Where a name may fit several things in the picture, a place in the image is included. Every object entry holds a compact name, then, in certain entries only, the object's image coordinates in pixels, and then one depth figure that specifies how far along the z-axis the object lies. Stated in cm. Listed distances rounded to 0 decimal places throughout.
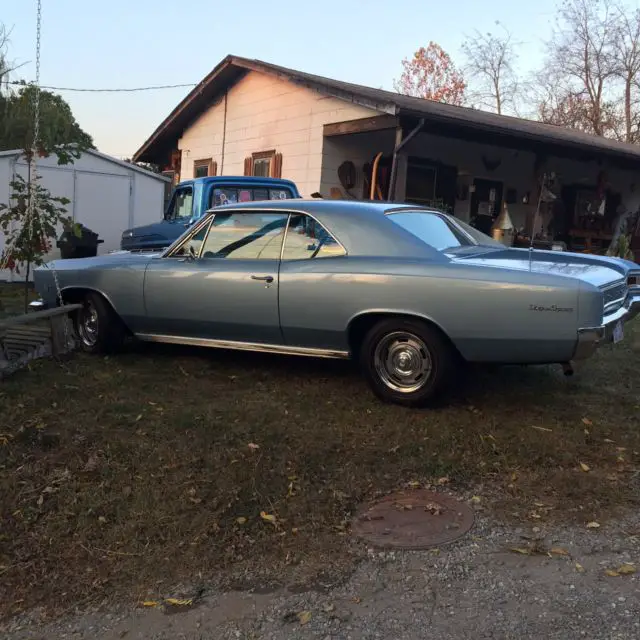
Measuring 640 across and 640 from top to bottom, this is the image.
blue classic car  413
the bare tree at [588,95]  3209
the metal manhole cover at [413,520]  305
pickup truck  919
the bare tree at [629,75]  3116
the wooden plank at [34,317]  527
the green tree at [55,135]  699
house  1180
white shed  1345
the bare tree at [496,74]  3787
